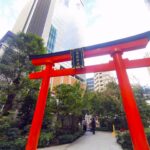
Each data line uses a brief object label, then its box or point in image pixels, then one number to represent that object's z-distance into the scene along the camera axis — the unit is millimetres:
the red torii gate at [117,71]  3326
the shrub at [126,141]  6605
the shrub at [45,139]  7288
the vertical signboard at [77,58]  4770
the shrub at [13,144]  5824
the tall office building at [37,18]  25188
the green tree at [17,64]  8406
